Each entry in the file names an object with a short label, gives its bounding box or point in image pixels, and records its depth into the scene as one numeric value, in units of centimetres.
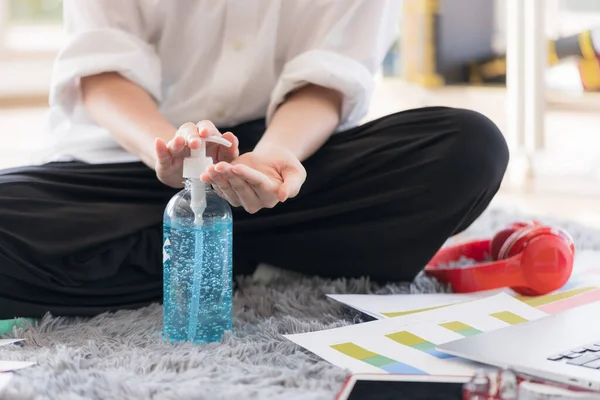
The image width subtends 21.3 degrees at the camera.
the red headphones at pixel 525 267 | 179
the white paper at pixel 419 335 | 153
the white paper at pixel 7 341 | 163
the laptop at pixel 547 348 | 147
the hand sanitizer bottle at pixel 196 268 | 162
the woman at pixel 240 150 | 176
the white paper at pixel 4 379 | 146
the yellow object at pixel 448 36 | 390
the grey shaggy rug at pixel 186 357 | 146
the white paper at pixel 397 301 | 171
